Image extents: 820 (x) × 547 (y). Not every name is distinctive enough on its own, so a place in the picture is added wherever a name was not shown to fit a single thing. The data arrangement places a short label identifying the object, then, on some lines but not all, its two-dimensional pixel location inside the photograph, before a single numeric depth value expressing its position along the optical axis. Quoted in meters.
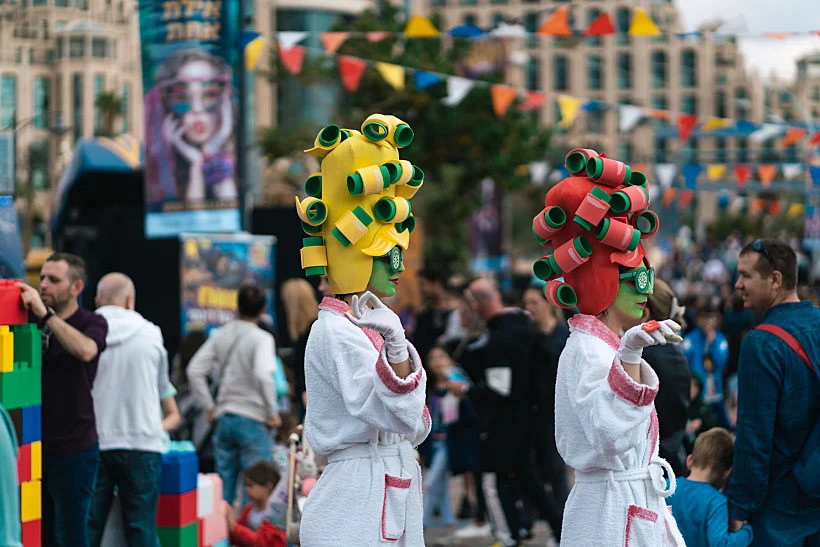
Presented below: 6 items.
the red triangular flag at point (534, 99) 18.34
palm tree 27.91
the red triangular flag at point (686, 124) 18.84
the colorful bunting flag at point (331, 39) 14.14
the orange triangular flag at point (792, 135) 18.74
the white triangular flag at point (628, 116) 17.85
